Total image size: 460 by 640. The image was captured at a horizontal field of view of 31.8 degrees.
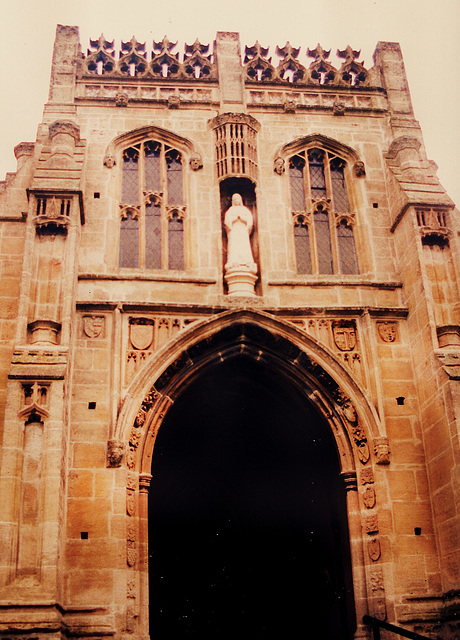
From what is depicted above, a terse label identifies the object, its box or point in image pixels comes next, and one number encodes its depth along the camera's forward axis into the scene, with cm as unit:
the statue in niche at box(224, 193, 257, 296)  1358
